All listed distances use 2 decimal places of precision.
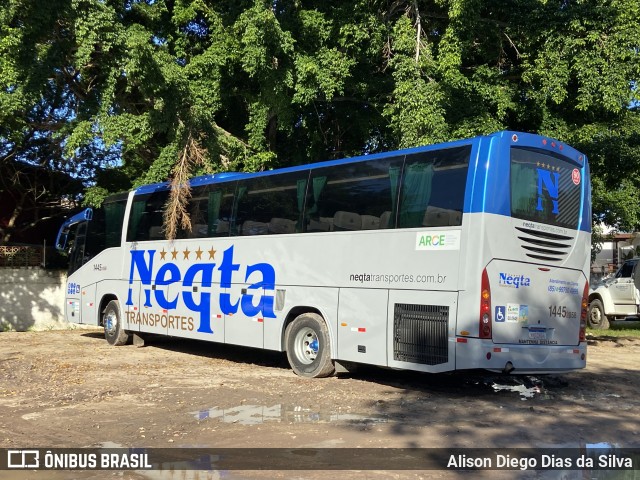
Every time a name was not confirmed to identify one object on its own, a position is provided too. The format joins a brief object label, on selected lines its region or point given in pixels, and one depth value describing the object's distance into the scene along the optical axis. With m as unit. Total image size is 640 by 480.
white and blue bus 8.83
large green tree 13.76
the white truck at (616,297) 21.06
